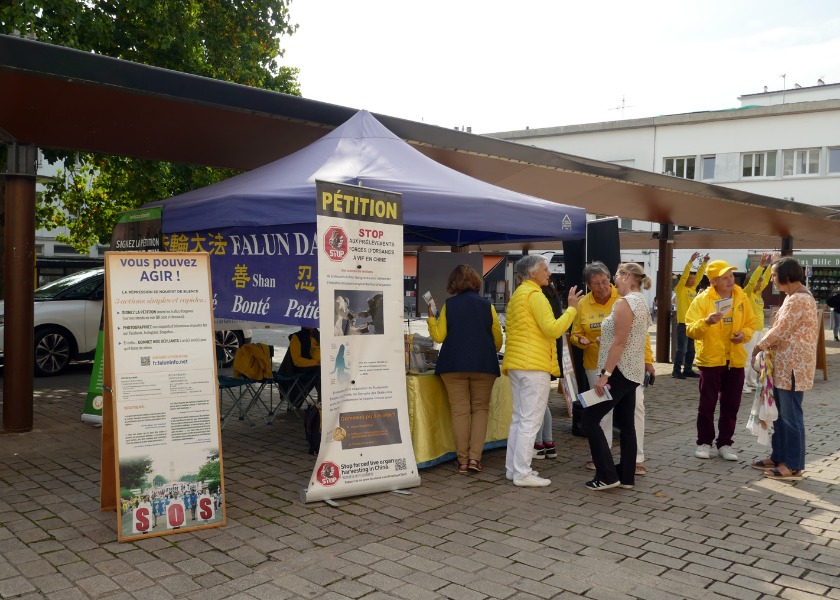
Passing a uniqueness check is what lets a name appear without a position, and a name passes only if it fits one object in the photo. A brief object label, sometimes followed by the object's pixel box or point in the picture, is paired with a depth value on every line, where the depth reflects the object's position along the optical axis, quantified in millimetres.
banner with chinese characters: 5910
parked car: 11883
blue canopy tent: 5898
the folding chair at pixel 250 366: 8109
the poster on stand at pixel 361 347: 5359
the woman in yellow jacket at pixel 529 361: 5855
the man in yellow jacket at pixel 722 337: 6508
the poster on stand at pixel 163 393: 4645
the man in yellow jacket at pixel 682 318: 12070
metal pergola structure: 5914
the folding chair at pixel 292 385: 7961
